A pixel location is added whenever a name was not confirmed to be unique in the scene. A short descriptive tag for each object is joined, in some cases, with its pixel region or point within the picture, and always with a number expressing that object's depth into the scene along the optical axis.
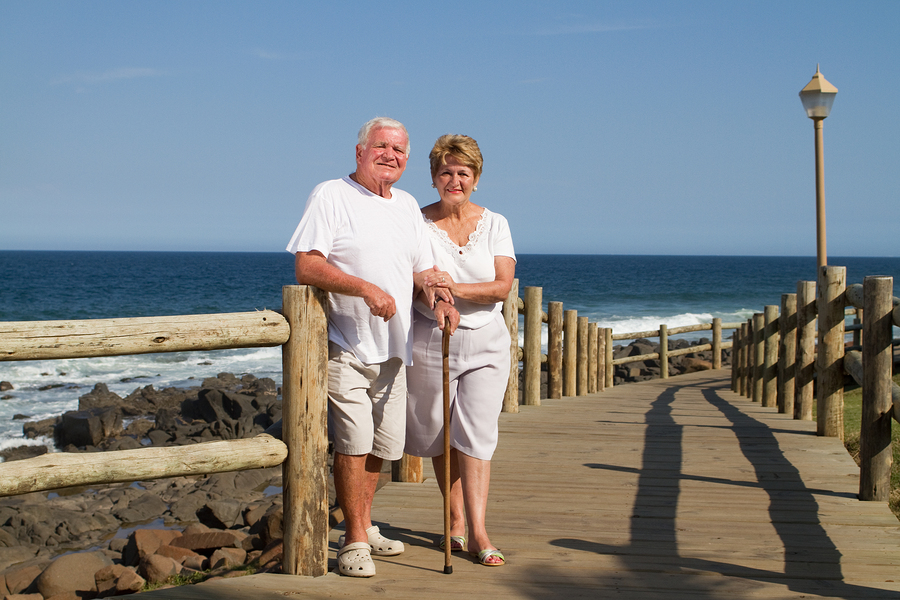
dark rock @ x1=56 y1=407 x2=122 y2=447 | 13.20
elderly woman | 3.38
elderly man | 3.05
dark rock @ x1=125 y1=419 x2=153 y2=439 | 14.17
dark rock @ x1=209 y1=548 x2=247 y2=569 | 5.89
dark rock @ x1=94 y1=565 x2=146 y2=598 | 5.47
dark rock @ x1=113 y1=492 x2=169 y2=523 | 8.50
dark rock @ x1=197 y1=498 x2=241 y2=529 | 7.93
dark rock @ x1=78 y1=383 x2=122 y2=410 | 16.44
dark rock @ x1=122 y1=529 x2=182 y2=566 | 6.37
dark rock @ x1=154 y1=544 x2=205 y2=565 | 6.21
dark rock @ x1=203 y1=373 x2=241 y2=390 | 19.38
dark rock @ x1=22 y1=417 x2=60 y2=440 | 13.85
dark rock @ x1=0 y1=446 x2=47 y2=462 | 12.20
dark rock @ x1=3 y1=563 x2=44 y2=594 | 5.79
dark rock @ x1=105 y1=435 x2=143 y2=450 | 12.79
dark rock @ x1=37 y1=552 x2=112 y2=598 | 5.58
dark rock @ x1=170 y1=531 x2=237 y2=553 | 6.42
